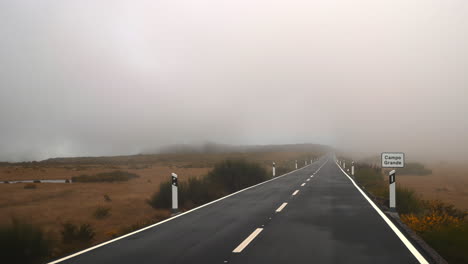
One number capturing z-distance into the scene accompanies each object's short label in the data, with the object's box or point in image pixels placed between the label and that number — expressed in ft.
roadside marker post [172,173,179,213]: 35.01
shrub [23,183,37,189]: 74.30
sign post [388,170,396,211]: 34.19
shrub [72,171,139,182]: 95.12
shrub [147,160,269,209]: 45.93
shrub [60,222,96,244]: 29.16
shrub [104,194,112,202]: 53.93
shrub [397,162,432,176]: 107.00
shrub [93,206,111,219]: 40.74
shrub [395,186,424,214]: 37.76
